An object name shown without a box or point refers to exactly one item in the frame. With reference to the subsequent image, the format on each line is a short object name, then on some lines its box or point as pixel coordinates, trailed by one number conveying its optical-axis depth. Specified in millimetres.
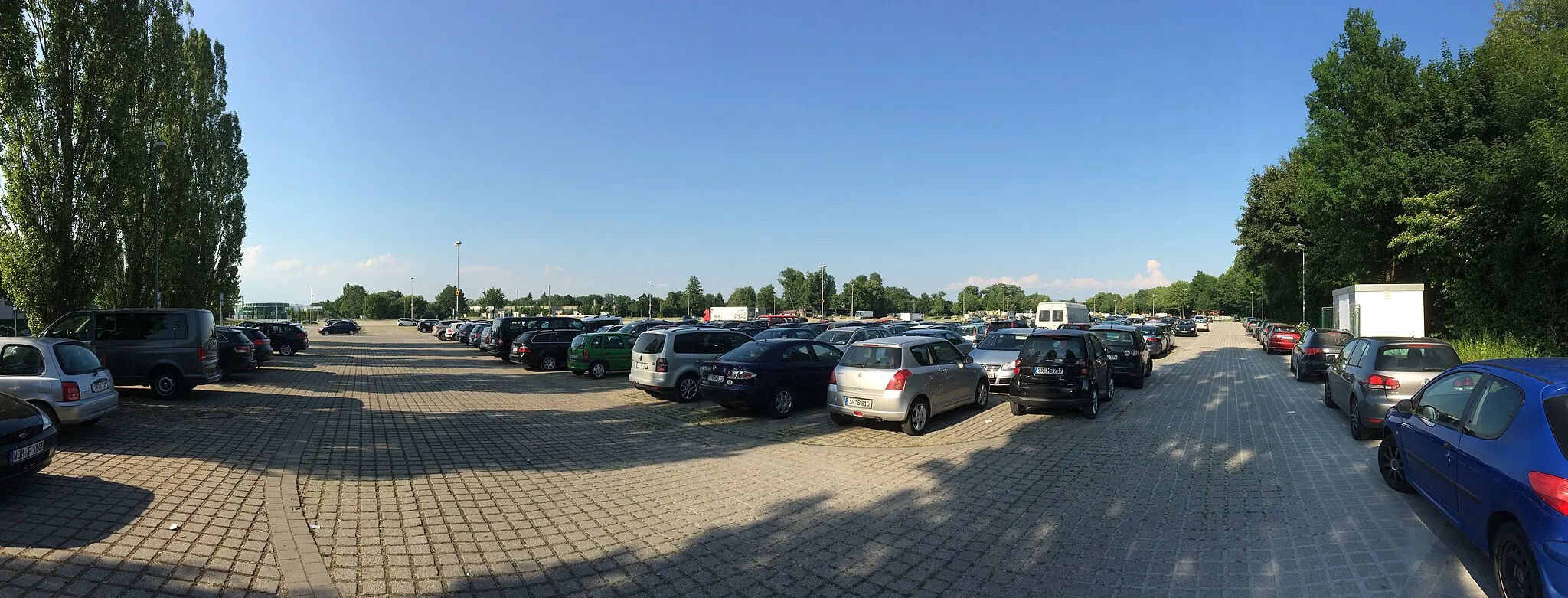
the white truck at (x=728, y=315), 57438
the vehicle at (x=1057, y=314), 33375
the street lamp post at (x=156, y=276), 20892
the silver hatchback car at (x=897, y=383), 10180
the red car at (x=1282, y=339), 31344
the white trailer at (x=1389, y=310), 21500
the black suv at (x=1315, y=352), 18078
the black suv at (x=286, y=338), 29000
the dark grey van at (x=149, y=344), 12664
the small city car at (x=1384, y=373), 9195
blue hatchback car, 3592
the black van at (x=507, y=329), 25711
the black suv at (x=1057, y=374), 11383
